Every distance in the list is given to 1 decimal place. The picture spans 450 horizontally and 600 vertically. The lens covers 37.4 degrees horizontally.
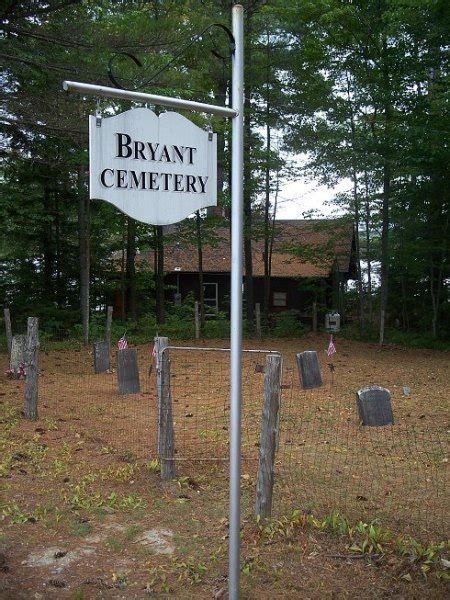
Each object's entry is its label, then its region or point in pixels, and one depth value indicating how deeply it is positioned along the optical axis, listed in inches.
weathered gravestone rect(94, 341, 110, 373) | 510.6
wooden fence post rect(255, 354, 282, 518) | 185.3
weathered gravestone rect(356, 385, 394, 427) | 319.0
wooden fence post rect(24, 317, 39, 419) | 326.0
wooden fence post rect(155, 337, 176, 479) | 222.5
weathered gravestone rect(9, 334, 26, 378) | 469.1
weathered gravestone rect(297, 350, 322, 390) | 438.0
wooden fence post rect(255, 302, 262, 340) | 831.7
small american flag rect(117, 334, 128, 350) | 452.3
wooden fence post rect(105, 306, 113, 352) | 622.8
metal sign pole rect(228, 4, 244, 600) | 132.9
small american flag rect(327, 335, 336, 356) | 494.3
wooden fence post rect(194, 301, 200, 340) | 829.8
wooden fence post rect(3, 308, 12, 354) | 608.4
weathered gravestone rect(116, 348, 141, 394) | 413.1
